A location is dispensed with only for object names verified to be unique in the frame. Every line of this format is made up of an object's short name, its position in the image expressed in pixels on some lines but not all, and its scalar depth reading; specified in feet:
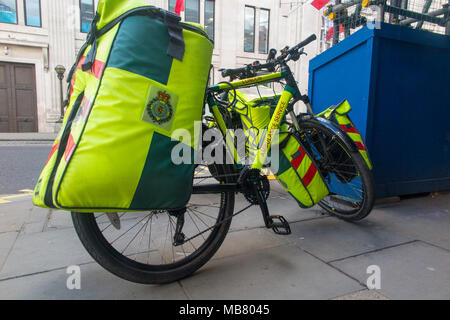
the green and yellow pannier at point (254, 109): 8.75
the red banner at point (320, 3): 12.57
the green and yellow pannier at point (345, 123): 7.97
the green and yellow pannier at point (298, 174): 7.60
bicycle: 5.06
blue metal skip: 9.49
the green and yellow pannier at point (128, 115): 4.02
